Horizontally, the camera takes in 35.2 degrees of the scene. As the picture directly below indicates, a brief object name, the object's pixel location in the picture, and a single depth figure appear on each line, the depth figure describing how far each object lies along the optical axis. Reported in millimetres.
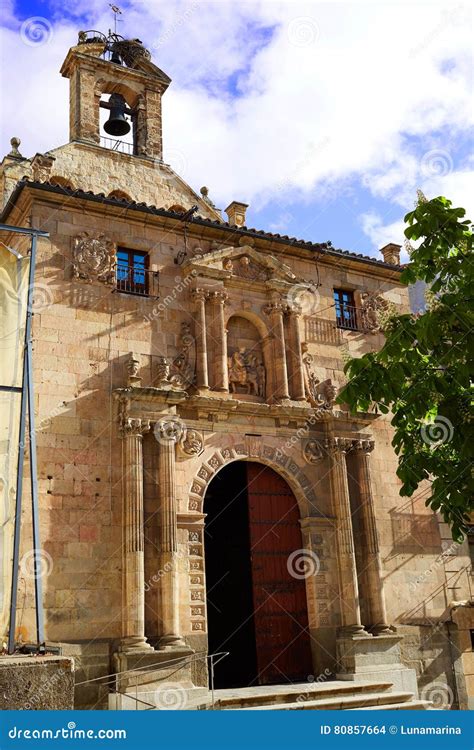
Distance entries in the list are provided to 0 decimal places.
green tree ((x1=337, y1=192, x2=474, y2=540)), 8344
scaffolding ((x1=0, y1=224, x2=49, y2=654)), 8602
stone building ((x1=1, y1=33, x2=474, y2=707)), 14125
